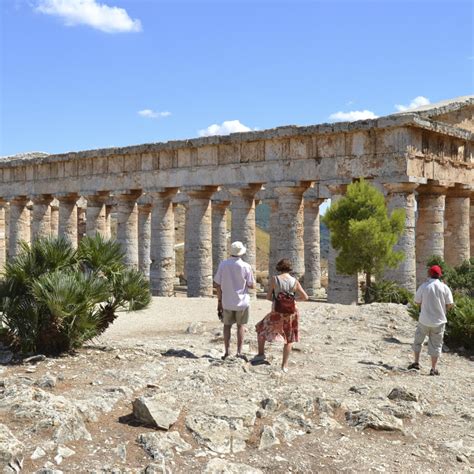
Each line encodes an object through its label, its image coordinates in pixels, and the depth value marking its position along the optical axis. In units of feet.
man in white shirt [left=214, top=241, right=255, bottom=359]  36.29
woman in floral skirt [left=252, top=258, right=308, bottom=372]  34.91
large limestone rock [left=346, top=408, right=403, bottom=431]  28.12
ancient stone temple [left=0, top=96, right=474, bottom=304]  69.72
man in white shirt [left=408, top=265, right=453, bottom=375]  36.32
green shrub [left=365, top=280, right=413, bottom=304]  66.49
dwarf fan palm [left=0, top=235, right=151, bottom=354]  35.37
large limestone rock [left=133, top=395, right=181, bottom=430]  26.23
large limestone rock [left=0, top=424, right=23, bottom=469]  22.15
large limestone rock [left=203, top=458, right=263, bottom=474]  23.44
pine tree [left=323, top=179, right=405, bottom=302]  62.23
